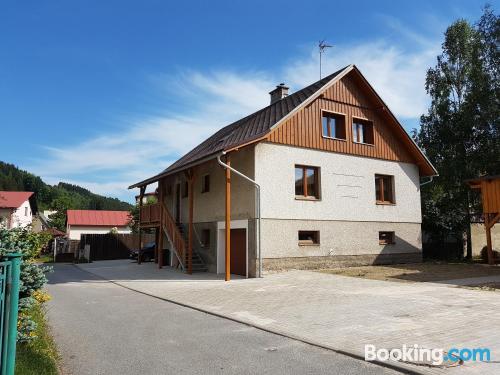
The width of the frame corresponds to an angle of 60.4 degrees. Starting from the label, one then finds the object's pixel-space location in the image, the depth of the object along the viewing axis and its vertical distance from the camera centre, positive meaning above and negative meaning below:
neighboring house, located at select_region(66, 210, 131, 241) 54.62 +2.15
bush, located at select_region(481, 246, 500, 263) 22.19 -0.93
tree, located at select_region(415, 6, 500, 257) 24.45 +6.43
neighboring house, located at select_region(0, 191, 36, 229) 43.22 +3.68
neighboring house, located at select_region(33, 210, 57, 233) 89.14 +5.46
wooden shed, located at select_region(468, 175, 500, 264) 18.47 +1.58
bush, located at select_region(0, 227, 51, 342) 5.64 -0.55
